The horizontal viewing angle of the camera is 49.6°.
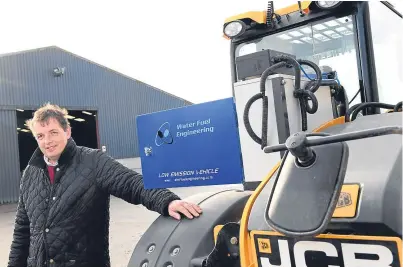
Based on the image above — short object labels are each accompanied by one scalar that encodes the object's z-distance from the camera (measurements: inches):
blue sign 77.7
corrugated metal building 611.2
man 94.8
